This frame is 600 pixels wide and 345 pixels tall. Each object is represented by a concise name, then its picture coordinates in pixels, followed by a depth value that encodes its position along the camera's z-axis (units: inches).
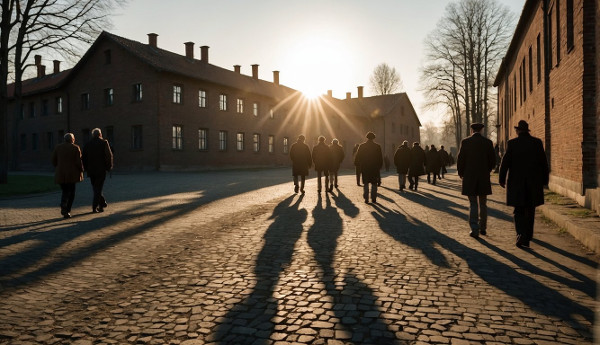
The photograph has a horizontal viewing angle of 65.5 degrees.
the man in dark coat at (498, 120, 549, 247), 252.4
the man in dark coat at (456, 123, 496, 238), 287.6
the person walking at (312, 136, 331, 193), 588.1
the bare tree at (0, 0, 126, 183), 791.1
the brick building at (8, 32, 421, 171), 1190.9
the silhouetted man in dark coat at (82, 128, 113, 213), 393.1
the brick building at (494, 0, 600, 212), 383.2
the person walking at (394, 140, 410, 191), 636.1
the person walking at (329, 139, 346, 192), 652.1
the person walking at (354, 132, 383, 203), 469.4
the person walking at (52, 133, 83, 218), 368.8
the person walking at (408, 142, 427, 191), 645.9
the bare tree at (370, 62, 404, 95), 2524.6
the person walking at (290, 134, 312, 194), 577.6
